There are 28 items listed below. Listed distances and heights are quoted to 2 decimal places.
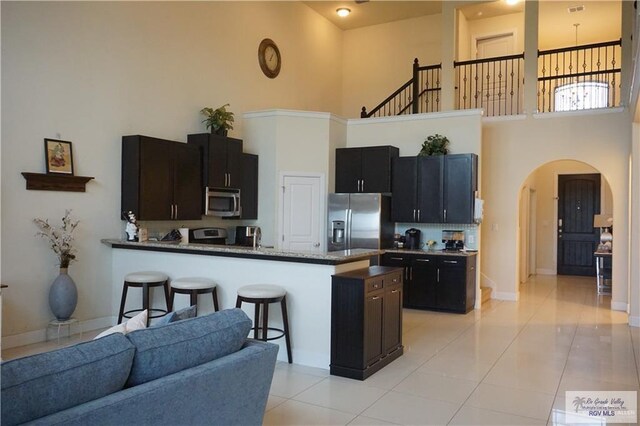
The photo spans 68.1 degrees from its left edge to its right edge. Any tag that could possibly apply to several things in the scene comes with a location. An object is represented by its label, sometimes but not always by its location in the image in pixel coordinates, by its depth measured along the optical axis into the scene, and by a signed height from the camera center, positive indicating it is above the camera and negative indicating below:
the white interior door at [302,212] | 7.34 +0.07
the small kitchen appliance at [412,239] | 7.58 -0.34
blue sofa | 1.64 -0.67
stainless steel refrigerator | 7.30 -0.07
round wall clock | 8.12 +2.78
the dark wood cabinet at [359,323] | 3.97 -0.91
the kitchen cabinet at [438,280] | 6.79 -0.91
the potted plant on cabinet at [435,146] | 7.38 +1.12
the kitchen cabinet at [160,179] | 5.62 +0.45
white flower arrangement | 4.98 -0.24
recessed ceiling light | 9.45 +4.14
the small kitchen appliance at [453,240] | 7.32 -0.34
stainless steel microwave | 6.61 +0.19
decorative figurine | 5.60 -0.16
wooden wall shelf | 4.84 +0.34
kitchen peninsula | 4.23 -0.56
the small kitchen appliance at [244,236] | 7.16 -0.30
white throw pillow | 2.33 -0.56
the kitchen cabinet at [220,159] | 6.50 +0.80
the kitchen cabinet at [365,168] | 7.59 +0.79
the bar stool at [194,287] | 4.60 -0.70
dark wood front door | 10.75 -0.08
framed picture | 4.98 +0.62
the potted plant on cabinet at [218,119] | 6.73 +1.37
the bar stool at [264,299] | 4.16 -0.73
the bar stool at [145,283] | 4.95 -0.72
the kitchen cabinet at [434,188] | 7.10 +0.46
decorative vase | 4.92 -0.86
